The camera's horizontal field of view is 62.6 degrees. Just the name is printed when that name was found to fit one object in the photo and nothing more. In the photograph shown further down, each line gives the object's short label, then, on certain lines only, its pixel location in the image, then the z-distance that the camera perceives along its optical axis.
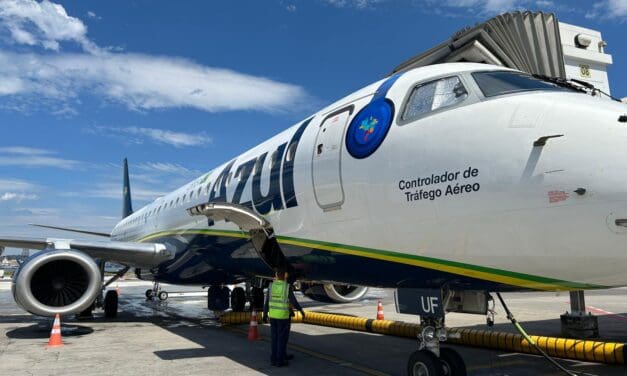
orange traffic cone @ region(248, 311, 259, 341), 10.39
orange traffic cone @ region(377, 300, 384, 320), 12.67
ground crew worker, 7.33
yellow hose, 7.23
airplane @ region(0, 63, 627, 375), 3.81
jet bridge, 7.66
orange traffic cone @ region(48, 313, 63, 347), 9.72
